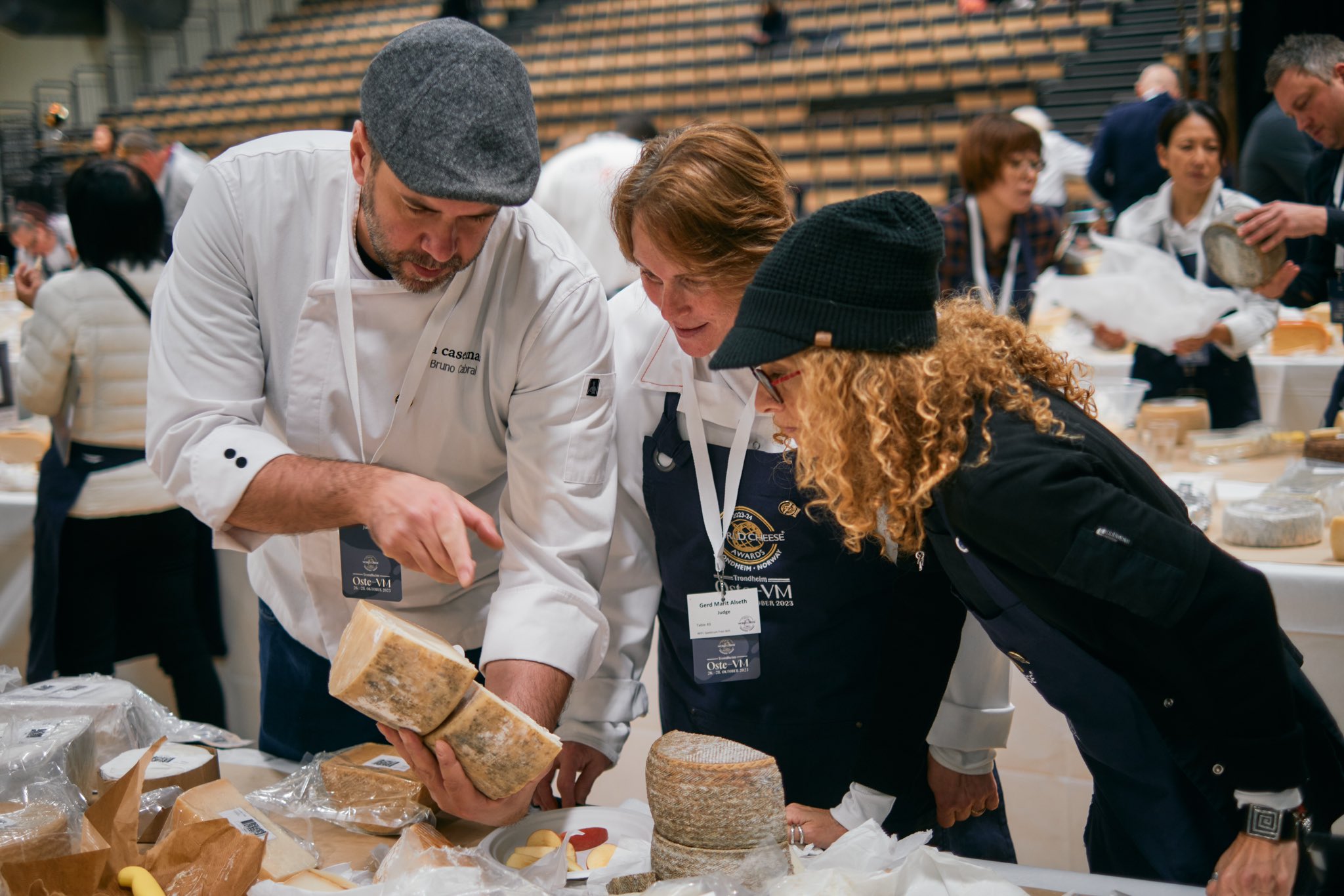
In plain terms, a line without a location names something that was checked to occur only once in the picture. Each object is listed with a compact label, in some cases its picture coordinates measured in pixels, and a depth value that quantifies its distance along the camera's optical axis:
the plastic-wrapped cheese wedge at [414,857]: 1.08
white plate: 1.23
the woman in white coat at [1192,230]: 3.32
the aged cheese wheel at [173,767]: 1.29
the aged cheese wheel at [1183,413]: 2.90
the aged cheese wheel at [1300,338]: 3.93
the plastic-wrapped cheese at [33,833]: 1.04
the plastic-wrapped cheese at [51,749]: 1.18
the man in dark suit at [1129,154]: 4.94
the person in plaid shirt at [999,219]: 3.61
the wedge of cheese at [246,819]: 1.13
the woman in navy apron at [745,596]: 1.37
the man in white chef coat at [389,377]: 1.25
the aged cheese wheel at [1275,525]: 2.12
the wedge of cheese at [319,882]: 1.08
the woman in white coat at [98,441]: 2.70
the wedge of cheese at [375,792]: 1.27
